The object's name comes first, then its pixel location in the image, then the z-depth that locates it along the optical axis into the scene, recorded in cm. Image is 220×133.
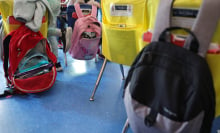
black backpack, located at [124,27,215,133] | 71
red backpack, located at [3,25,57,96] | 154
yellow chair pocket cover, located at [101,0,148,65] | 104
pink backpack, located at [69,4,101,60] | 185
